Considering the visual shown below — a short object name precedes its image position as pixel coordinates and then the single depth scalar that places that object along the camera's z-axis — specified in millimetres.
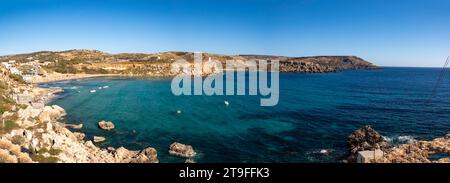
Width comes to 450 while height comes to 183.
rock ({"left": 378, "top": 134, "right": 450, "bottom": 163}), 28477
